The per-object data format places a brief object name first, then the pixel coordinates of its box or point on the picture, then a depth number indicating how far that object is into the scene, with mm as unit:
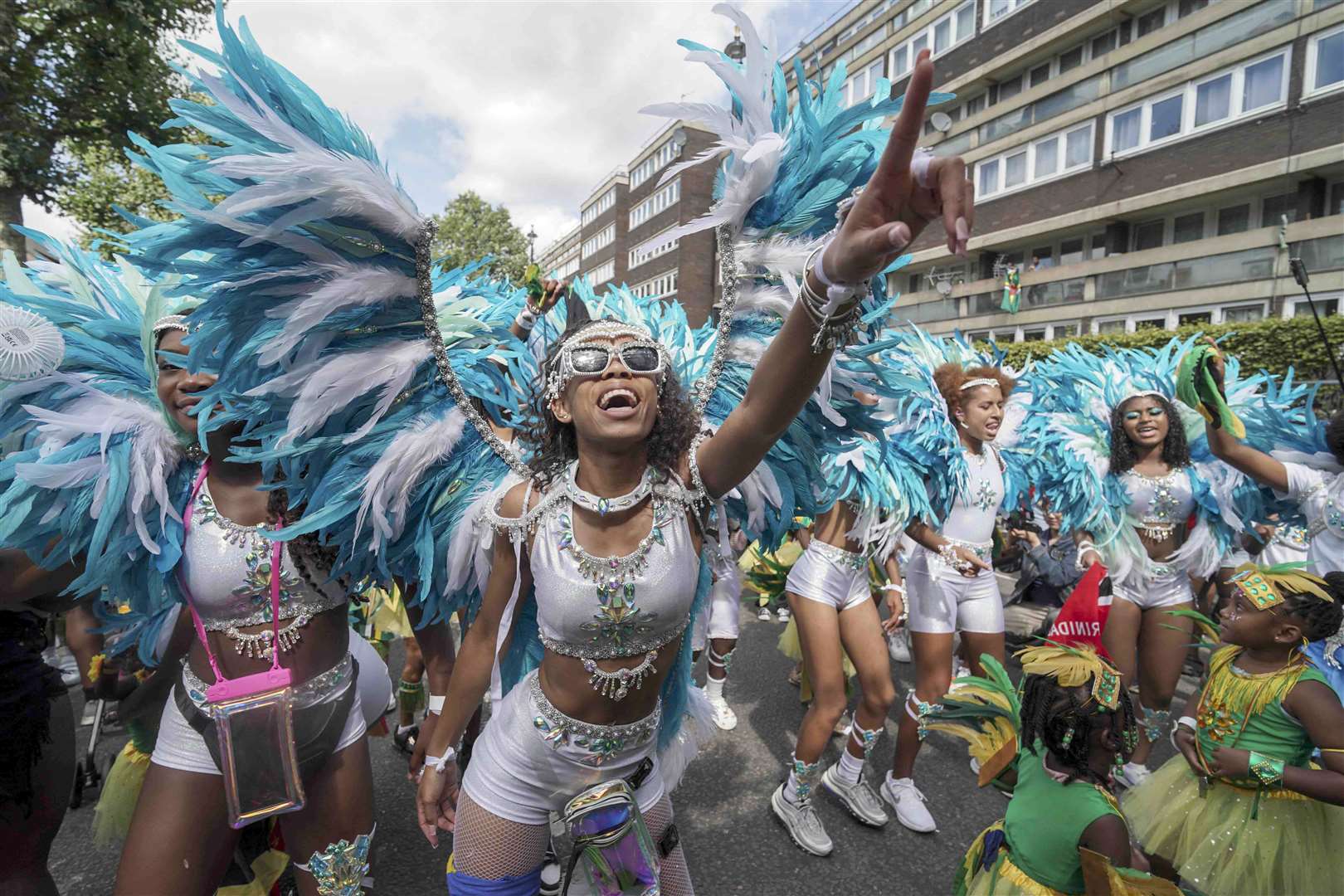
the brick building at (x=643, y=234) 36344
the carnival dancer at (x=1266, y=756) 2264
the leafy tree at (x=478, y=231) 31844
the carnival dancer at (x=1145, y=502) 3875
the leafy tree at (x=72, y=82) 8289
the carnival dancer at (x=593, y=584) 1766
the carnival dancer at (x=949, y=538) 3584
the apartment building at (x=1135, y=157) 15258
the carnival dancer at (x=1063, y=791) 1859
